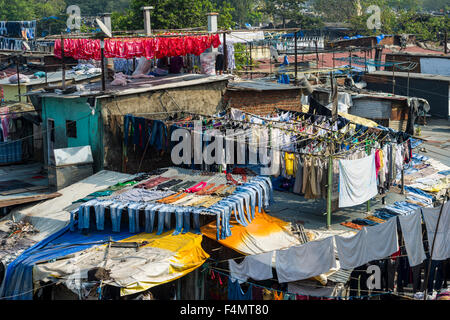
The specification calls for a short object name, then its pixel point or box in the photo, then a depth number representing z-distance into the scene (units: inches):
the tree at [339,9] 3137.3
